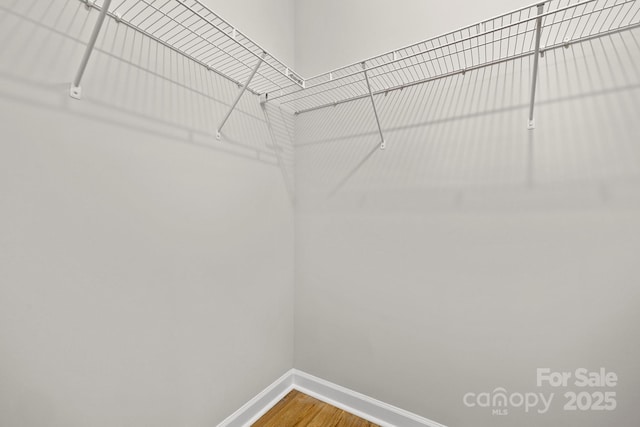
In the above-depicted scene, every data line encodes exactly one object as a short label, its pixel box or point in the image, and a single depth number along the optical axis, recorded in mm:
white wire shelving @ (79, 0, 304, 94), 926
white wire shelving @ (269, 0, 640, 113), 972
